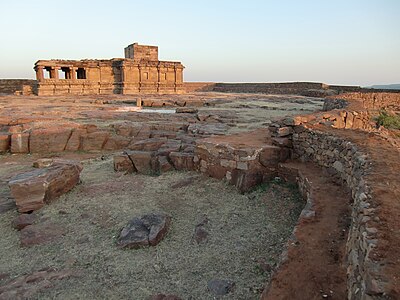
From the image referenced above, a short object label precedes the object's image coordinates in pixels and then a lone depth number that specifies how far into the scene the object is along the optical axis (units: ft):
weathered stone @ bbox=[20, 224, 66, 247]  14.36
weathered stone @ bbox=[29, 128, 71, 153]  30.58
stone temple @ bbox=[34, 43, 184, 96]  86.48
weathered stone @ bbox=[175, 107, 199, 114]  50.01
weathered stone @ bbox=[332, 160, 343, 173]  16.78
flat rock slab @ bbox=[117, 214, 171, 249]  13.84
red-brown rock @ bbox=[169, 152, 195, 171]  23.88
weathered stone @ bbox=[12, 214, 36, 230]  15.76
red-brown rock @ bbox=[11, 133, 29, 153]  30.09
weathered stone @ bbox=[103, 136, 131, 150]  32.32
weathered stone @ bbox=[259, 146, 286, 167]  20.71
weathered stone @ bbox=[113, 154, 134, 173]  24.41
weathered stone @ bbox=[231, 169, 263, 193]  19.74
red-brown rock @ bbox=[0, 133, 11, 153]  30.12
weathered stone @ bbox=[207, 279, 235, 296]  10.93
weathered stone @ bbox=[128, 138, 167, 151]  27.89
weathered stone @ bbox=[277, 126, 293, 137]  22.35
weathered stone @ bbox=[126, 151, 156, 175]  24.47
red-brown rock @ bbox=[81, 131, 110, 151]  31.99
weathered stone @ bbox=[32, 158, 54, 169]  22.43
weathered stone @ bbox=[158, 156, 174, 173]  23.77
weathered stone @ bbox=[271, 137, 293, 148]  21.72
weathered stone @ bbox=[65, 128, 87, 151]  31.55
